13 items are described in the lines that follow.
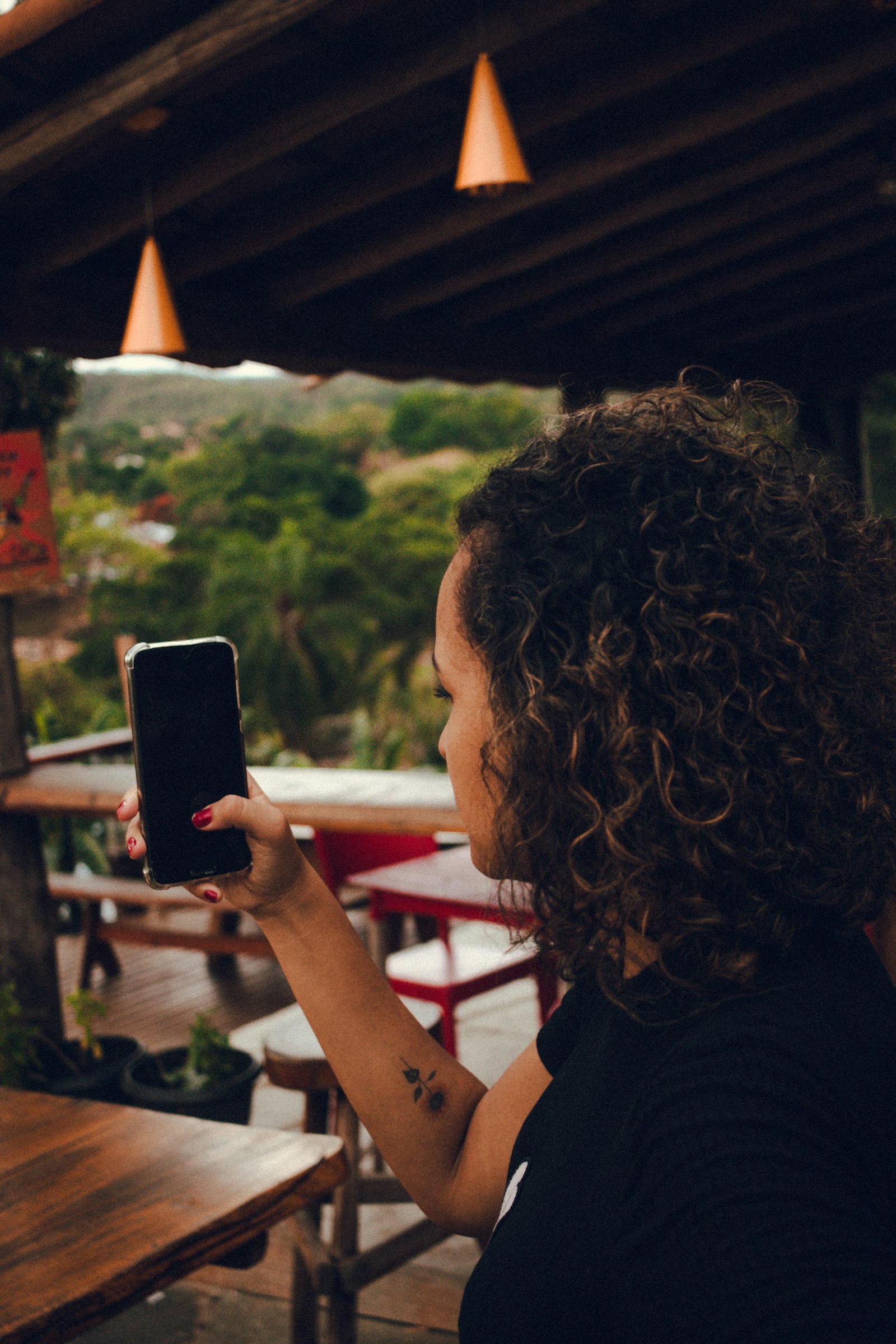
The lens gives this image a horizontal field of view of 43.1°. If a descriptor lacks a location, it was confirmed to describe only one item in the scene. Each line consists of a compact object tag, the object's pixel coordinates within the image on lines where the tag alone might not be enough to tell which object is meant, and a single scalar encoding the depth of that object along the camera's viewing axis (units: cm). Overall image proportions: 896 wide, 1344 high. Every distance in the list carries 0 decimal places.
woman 68
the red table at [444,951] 272
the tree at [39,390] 724
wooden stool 232
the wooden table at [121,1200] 118
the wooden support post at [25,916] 391
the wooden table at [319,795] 329
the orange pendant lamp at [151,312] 307
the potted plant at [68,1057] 297
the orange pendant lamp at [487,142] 255
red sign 370
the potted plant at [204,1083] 304
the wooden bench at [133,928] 413
